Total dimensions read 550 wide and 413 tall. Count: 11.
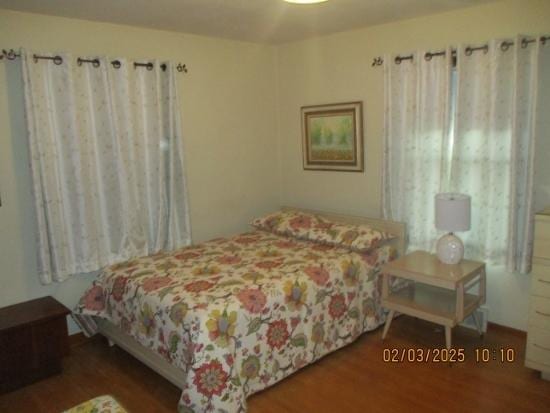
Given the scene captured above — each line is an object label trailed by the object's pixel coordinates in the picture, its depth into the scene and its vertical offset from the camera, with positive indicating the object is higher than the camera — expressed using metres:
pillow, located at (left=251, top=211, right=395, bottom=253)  3.32 -0.62
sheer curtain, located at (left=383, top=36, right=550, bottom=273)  2.90 +0.03
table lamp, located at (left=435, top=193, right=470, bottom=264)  2.97 -0.49
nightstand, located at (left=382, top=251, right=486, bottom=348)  2.86 -1.02
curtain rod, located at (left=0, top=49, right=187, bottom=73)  2.88 +0.71
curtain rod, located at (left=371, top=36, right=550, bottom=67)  2.82 +0.67
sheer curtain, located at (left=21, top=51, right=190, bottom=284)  3.02 -0.01
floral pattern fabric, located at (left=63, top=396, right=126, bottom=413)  1.85 -1.02
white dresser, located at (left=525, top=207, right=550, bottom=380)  2.57 -0.92
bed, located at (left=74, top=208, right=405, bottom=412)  2.34 -0.92
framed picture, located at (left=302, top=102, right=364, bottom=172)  3.87 +0.14
